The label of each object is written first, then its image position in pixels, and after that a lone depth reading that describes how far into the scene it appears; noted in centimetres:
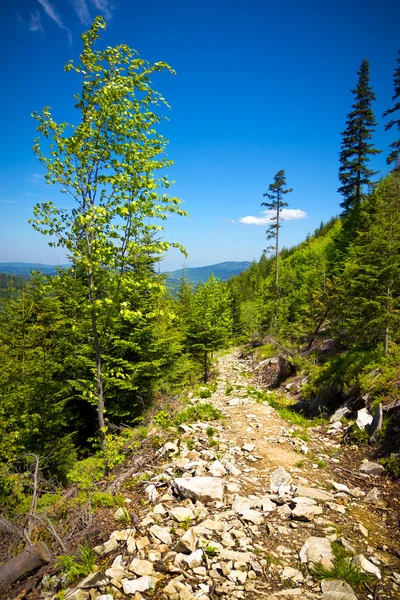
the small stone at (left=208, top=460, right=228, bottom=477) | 598
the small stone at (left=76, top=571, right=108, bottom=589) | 340
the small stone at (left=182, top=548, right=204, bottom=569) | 377
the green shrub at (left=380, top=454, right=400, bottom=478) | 620
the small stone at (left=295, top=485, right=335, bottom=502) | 529
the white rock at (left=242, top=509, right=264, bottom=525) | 464
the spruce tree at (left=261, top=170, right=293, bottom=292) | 2683
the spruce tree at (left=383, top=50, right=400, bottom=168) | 2180
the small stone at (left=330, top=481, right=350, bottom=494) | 572
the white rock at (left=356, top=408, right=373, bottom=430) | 816
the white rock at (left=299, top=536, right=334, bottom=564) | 386
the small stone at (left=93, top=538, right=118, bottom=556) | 393
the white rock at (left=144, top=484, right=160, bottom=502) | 528
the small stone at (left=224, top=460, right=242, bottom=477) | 618
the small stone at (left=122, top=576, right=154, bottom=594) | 339
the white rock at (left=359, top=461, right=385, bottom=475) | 640
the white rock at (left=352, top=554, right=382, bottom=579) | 360
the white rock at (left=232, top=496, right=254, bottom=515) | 487
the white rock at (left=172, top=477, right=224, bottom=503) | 515
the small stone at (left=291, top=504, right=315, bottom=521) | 470
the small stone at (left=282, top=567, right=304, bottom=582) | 363
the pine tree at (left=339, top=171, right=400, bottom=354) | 1059
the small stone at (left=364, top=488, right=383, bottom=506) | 534
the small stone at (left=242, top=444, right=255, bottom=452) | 736
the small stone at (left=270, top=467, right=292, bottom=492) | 572
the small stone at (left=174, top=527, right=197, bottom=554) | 396
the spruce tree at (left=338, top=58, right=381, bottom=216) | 2659
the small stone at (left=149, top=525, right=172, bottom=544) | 418
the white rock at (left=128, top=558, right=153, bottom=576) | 364
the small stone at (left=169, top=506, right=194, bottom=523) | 464
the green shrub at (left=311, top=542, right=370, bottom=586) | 351
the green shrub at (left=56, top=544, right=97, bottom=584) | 360
